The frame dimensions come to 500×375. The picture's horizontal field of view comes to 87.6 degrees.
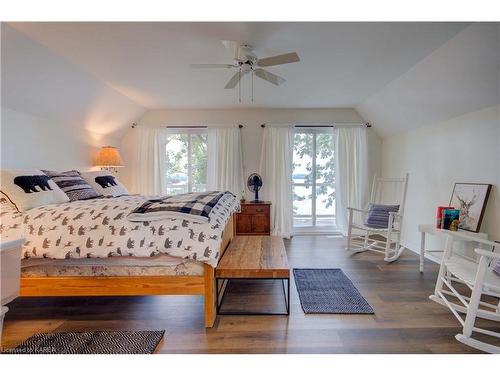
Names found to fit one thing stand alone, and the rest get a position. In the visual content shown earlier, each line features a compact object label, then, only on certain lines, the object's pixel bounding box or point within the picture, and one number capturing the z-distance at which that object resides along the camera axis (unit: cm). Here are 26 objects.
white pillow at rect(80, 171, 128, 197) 305
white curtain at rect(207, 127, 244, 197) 445
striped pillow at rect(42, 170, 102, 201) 255
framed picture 255
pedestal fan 438
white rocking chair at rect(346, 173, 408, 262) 332
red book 271
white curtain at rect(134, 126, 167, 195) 448
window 461
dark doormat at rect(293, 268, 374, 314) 207
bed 183
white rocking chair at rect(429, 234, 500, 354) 160
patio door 469
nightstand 420
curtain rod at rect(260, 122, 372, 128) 449
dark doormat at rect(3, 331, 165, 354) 160
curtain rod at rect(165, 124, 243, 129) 449
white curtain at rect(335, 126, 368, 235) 449
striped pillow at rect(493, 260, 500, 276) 180
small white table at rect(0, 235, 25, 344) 122
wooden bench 195
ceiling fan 206
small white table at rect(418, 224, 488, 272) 218
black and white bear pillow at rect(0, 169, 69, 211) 205
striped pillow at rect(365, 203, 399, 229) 349
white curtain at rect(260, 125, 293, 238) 448
